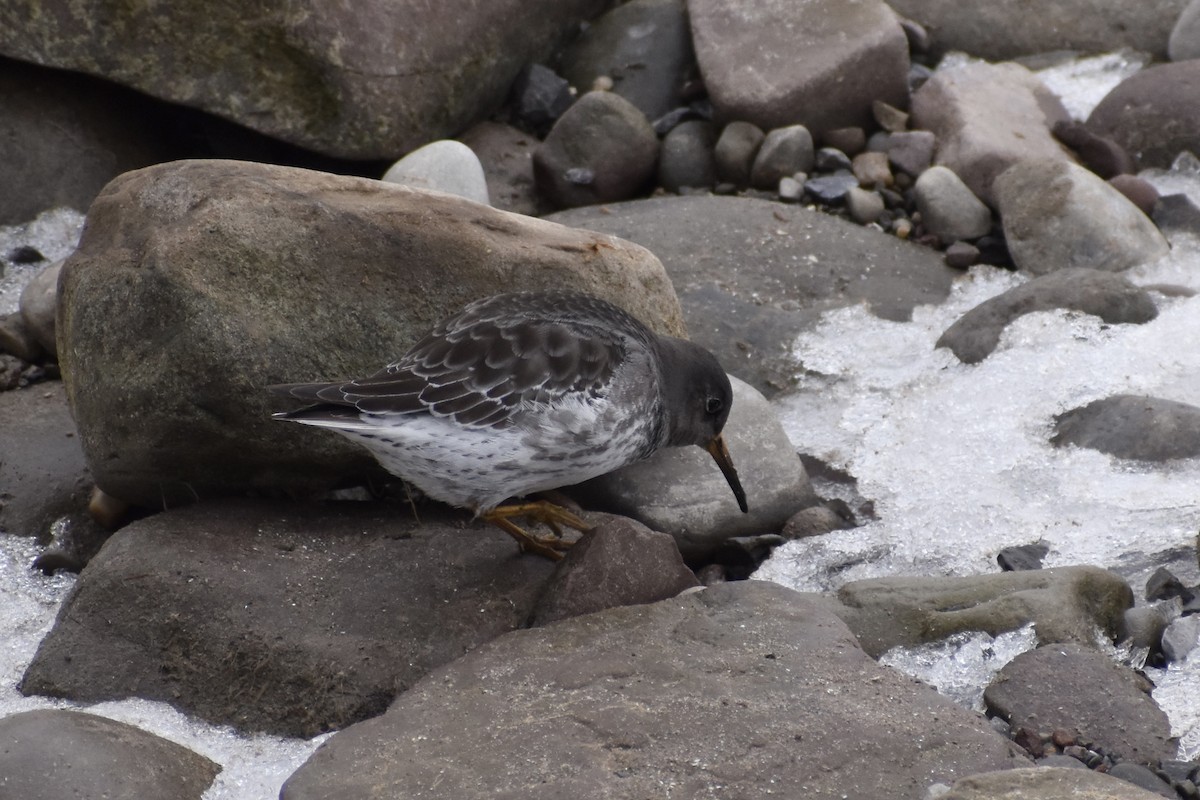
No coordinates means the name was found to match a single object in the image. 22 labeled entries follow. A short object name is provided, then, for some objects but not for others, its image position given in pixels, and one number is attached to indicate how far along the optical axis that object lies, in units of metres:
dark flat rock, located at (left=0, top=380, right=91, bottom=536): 10.06
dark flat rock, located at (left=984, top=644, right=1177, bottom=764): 7.18
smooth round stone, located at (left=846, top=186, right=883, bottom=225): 14.40
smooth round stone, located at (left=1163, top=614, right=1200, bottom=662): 8.03
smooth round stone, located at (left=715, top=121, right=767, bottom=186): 15.00
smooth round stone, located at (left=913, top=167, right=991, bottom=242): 14.11
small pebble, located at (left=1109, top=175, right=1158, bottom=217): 14.05
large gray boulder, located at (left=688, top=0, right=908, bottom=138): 14.96
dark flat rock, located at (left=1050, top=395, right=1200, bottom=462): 9.95
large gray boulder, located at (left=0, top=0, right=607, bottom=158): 12.41
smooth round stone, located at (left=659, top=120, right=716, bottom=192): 15.20
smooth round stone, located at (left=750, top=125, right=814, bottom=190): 14.77
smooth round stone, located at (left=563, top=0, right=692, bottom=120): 16.11
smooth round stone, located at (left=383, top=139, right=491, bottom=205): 12.79
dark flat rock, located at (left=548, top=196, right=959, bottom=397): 12.42
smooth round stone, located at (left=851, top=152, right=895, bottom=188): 14.82
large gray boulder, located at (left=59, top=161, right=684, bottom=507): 8.79
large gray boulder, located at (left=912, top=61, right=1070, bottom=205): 14.43
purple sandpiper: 8.34
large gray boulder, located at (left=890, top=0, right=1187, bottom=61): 17.23
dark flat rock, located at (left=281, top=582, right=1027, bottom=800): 6.43
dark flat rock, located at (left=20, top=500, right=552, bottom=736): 7.89
